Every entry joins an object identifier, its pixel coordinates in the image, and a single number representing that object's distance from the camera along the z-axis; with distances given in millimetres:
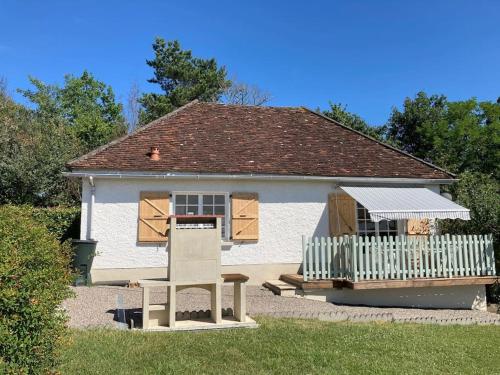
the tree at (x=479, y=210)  13539
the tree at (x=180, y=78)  34094
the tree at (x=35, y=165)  21766
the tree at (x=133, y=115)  39309
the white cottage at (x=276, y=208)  12141
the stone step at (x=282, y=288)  11938
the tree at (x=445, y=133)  36625
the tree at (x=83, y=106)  33344
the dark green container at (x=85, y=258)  12797
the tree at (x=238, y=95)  39969
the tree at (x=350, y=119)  33781
